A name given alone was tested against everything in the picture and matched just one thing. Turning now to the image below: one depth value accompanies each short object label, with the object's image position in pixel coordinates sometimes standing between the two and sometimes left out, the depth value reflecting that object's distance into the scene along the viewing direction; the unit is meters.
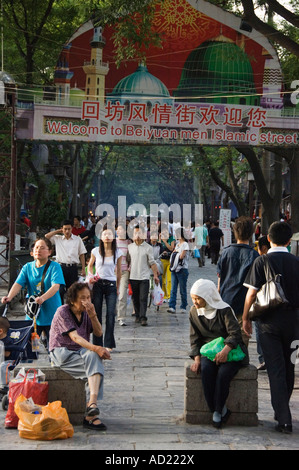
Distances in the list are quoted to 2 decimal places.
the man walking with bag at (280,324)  11.25
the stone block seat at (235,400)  11.42
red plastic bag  11.10
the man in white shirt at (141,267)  22.65
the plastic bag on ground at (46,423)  10.43
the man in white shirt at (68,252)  21.07
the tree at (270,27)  18.48
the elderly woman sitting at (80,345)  11.31
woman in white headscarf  11.18
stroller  13.22
